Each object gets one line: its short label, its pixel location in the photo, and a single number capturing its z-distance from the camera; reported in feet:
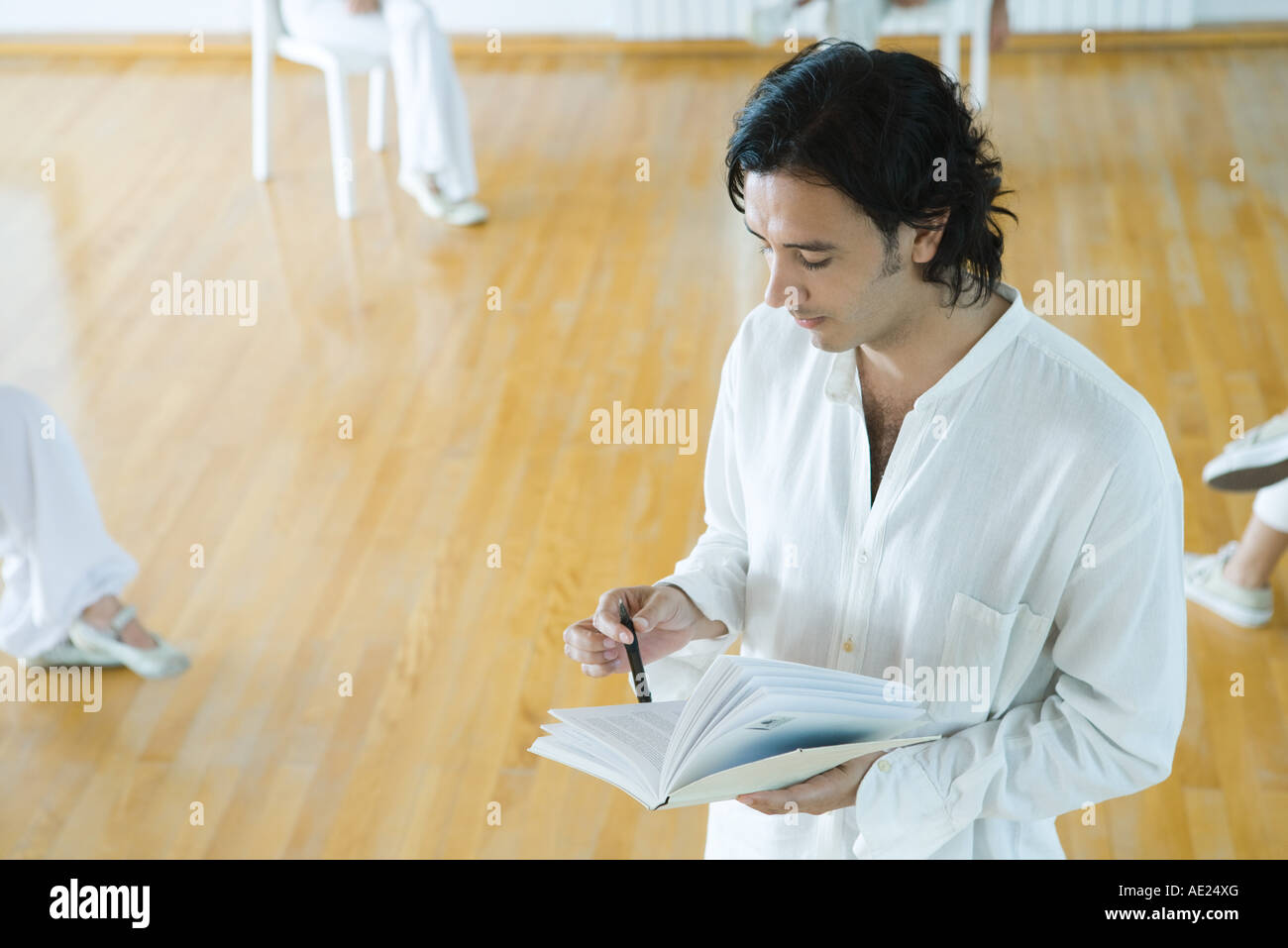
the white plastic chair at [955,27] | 14.76
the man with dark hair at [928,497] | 4.10
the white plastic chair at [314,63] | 14.48
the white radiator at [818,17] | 17.75
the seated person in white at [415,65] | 14.20
